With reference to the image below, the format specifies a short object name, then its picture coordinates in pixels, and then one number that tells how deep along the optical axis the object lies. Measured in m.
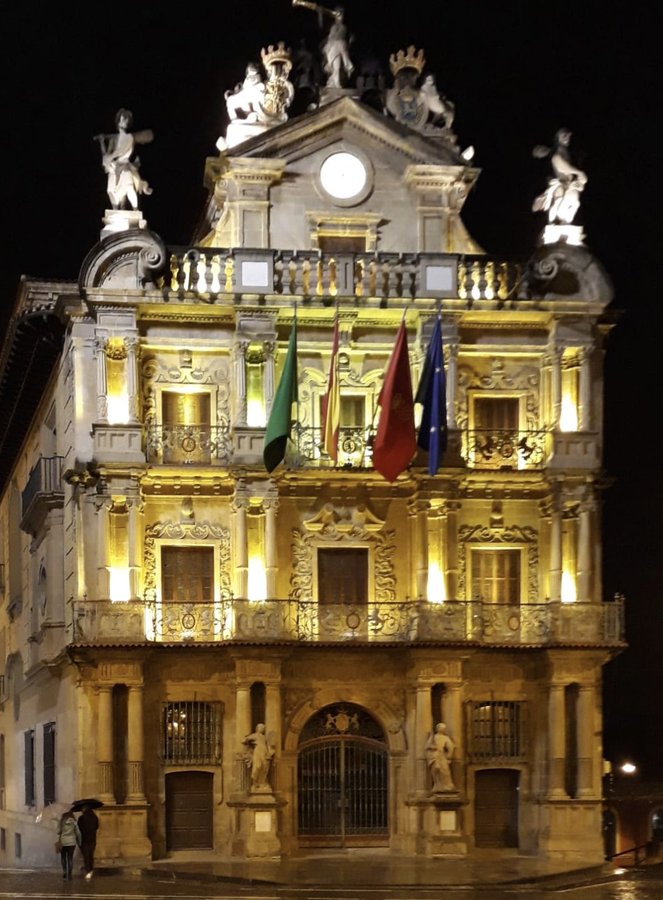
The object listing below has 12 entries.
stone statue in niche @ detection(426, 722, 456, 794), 44.38
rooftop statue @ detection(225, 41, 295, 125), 46.91
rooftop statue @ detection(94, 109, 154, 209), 45.72
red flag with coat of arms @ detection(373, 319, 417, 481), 43.22
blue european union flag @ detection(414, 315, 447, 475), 43.38
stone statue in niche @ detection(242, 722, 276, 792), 43.78
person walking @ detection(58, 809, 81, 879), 40.94
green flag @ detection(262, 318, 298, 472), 42.66
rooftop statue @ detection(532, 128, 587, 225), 47.03
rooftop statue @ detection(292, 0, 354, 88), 47.47
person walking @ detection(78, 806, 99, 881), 41.81
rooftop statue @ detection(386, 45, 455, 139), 47.34
